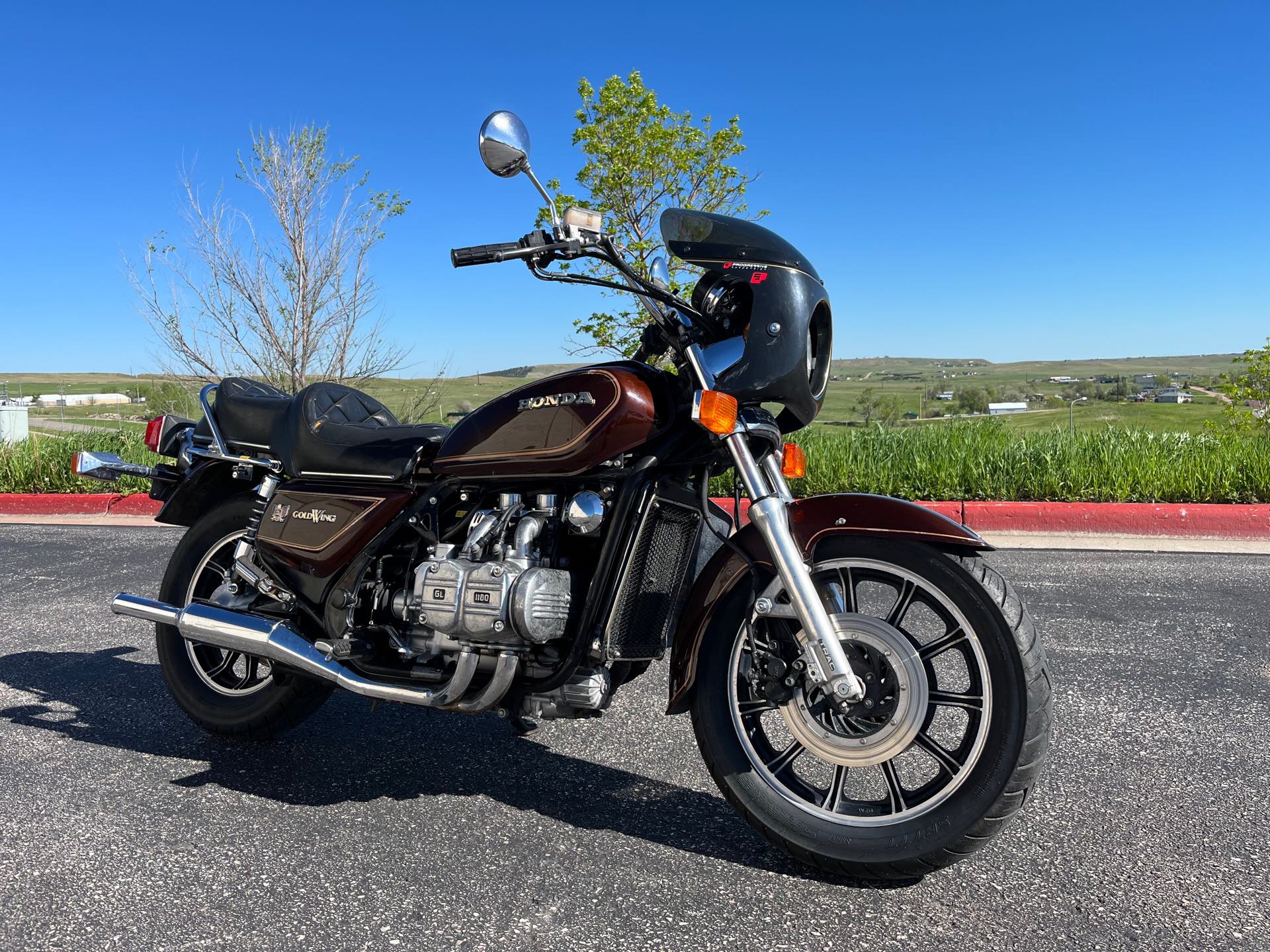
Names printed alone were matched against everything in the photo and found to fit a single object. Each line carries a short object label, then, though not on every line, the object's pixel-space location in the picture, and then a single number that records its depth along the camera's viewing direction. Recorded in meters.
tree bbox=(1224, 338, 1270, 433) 13.15
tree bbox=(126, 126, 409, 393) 12.30
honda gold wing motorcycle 2.50
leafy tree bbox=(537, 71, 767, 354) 12.45
